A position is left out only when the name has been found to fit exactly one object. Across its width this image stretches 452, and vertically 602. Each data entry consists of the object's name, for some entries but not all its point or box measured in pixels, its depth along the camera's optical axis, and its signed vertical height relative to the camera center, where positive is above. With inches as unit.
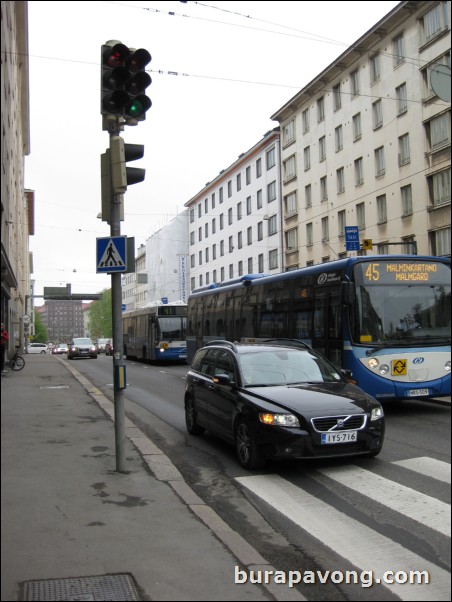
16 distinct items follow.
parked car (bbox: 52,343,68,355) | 2638.8 -66.3
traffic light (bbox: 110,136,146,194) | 232.5 +66.3
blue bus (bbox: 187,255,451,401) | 361.1 +4.1
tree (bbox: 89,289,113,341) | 4071.6 +115.6
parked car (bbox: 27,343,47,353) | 2061.8 -41.9
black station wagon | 250.5 -35.5
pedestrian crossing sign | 244.8 +32.7
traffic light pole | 244.2 +1.7
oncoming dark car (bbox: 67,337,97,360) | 1411.2 -35.3
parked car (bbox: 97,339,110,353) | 2130.9 -39.7
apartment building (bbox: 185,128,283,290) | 1881.2 +411.2
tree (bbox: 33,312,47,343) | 5048.2 +43.8
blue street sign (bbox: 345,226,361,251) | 778.8 +115.4
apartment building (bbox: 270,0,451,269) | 1094.4 +386.1
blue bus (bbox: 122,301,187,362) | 1046.4 +1.3
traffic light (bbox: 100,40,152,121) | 214.2 +93.9
